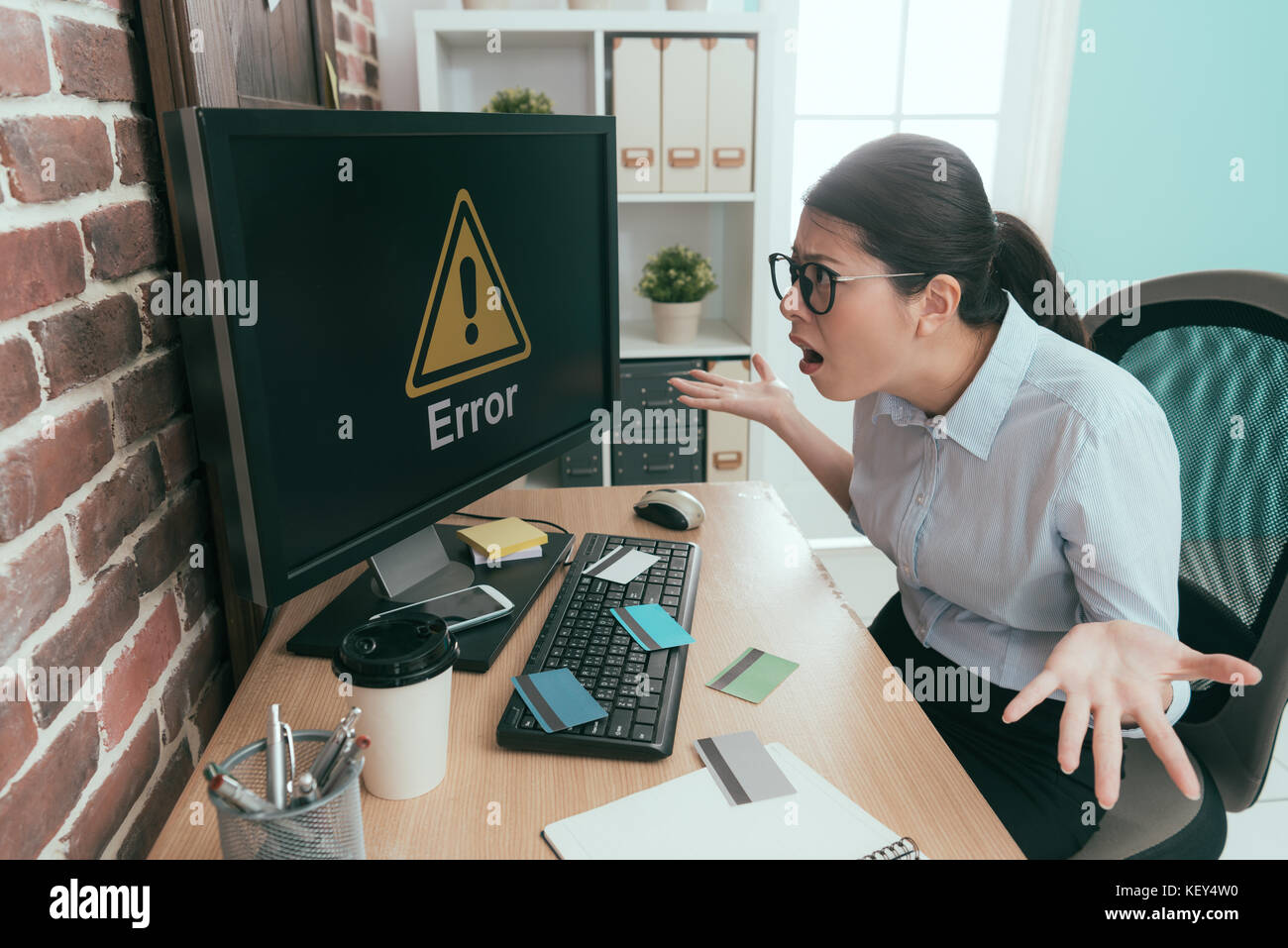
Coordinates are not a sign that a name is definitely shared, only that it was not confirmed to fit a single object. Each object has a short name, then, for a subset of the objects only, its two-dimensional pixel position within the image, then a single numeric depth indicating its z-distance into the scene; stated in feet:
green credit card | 2.94
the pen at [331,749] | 2.12
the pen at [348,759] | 2.09
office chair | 3.25
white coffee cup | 2.32
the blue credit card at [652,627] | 3.12
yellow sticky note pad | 3.77
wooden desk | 2.33
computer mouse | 4.26
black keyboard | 2.62
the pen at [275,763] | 2.01
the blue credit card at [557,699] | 2.68
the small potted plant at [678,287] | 7.79
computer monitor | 2.45
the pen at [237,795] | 1.91
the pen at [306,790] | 1.99
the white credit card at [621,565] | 3.65
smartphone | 3.24
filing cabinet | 7.57
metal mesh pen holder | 1.94
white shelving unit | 6.97
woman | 3.20
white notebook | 2.26
